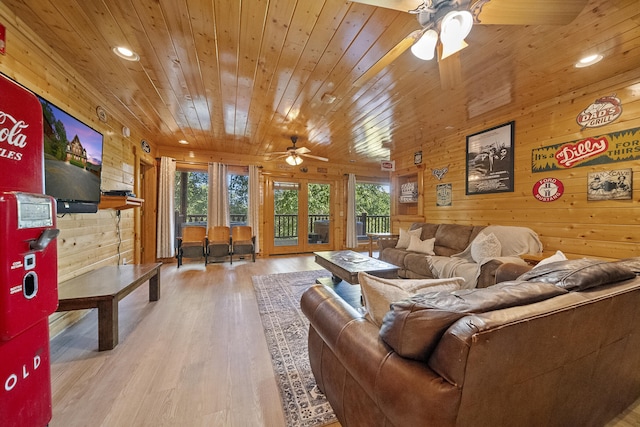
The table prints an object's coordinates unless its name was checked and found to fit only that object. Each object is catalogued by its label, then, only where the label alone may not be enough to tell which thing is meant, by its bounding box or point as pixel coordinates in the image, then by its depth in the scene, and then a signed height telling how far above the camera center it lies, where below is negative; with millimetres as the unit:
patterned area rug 1315 -1078
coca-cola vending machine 900 -208
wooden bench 1815 -636
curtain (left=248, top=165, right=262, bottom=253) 5406 +288
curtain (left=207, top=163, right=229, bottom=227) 5141 +331
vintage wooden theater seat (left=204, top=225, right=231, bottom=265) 4645 -589
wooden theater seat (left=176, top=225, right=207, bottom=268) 4480 -573
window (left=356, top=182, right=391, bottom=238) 7527 +107
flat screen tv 1809 +438
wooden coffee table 2518 -601
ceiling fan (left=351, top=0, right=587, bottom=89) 1224 +1051
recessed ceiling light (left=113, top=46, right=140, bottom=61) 1972 +1331
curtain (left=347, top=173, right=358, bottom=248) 6242 -42
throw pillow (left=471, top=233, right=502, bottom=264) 2871 -430
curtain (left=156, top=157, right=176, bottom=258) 4750 +66
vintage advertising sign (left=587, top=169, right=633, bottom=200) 2332 +279
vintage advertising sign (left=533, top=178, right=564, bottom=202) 2807 +275
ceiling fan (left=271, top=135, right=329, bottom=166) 4158 +1045
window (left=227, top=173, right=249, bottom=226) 5703 +415
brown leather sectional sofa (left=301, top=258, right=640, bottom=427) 697 -490
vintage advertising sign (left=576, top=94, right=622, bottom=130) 2373 +1019
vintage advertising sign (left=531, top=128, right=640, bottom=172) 2305 +647
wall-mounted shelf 2574 +114
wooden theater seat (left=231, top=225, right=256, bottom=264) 4867 -596
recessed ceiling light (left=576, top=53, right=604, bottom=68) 2051 +1324
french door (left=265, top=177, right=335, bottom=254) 5816 -17
